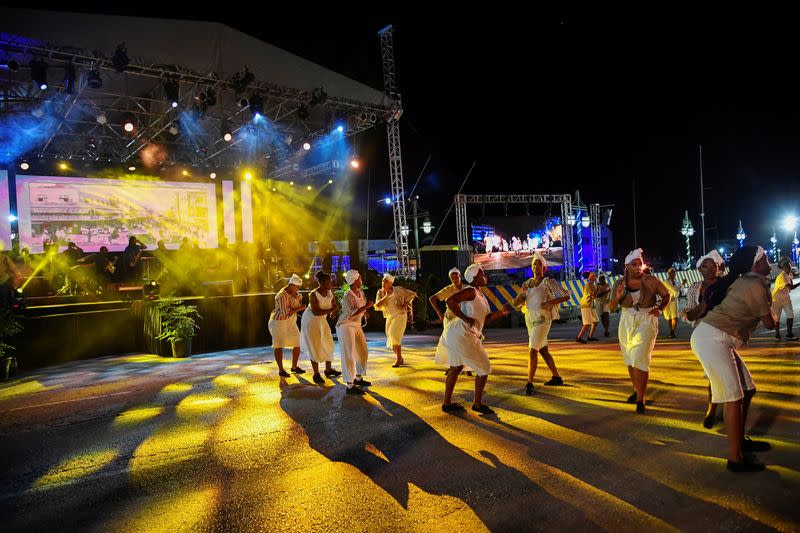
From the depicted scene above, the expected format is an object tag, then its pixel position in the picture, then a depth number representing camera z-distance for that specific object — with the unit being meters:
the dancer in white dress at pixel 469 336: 6.54
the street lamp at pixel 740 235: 49.72
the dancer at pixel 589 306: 14.08
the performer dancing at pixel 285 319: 9.59
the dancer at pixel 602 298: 14.60
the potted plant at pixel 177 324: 12.79
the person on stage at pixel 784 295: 11.88
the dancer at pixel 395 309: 10.80
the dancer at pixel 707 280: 5.32
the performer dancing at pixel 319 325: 8.63
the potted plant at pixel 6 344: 10.76
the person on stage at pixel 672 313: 13.70
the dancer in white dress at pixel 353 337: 8.17
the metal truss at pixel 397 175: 20.45
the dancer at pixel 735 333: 4.49
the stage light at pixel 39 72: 14.13
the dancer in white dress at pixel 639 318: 6.35
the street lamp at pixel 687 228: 37.31
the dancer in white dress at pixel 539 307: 7.76
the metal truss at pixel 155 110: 15.82
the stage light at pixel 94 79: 14.84
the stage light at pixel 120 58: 14.39
